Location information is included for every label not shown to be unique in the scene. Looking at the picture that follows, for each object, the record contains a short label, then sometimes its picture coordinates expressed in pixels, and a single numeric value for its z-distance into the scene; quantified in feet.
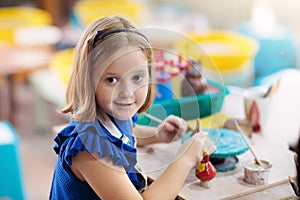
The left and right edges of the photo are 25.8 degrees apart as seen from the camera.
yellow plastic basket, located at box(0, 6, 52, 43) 11.72
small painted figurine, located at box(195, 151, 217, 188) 4.40
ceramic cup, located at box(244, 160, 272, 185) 4.43
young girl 4.05
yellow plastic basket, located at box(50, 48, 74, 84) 8.95
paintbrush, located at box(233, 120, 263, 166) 4.60
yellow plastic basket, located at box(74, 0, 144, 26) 12.84
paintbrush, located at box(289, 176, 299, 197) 3.96
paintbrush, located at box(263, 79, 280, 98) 5.58
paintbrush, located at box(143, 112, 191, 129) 4.88
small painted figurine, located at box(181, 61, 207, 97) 5.39
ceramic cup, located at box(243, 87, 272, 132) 5.43
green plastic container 4.92
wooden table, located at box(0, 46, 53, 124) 10.16
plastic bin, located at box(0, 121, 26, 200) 5.97
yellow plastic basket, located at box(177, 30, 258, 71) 9.02
